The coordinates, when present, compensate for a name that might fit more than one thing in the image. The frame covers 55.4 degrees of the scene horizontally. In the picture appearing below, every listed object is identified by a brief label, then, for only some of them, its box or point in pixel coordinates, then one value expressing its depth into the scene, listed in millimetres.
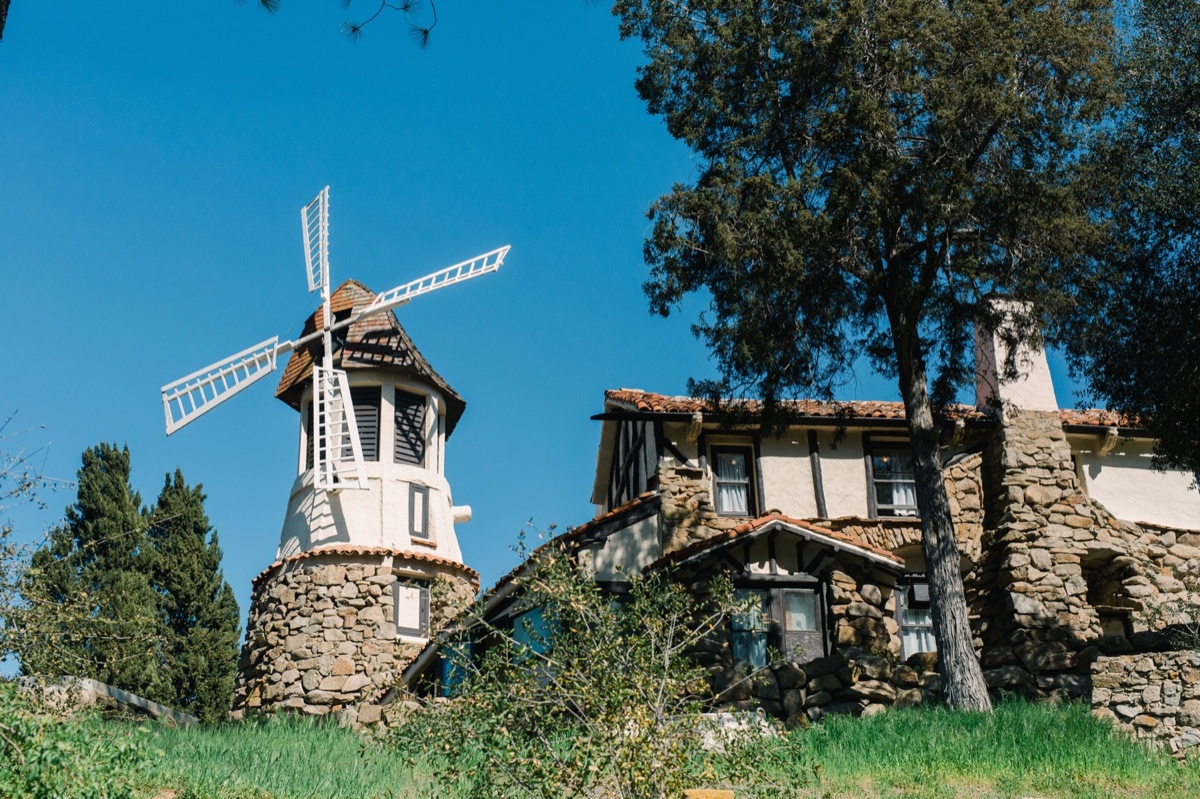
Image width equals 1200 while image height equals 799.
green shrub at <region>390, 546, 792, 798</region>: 8359
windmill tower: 22766
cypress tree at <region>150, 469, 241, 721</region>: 25359
